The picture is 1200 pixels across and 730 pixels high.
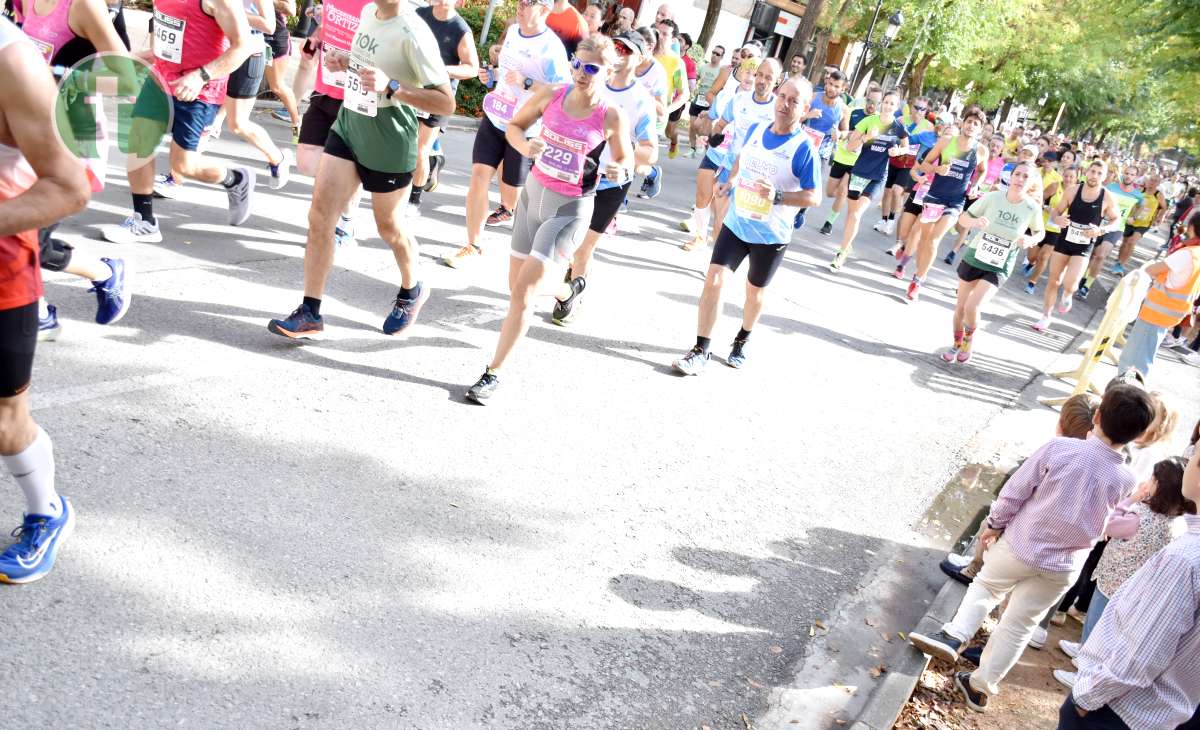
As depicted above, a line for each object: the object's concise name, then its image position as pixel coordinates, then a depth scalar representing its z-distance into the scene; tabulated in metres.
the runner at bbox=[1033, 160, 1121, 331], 12.37
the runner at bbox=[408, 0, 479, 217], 7.49
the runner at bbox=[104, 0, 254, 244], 6.04
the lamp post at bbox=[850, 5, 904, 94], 28.27
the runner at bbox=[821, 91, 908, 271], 13.45
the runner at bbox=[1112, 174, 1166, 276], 20.77
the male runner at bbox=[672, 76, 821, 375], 6.81
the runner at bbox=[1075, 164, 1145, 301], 17.55
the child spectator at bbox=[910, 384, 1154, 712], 3.94
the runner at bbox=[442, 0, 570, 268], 7.80
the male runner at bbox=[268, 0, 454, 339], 5.42
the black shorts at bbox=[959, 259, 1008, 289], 9.05
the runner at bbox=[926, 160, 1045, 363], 8.95
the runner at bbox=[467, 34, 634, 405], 5.57
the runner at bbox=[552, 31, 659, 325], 6.38
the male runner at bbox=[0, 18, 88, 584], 2.62
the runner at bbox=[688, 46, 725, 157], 17.61
